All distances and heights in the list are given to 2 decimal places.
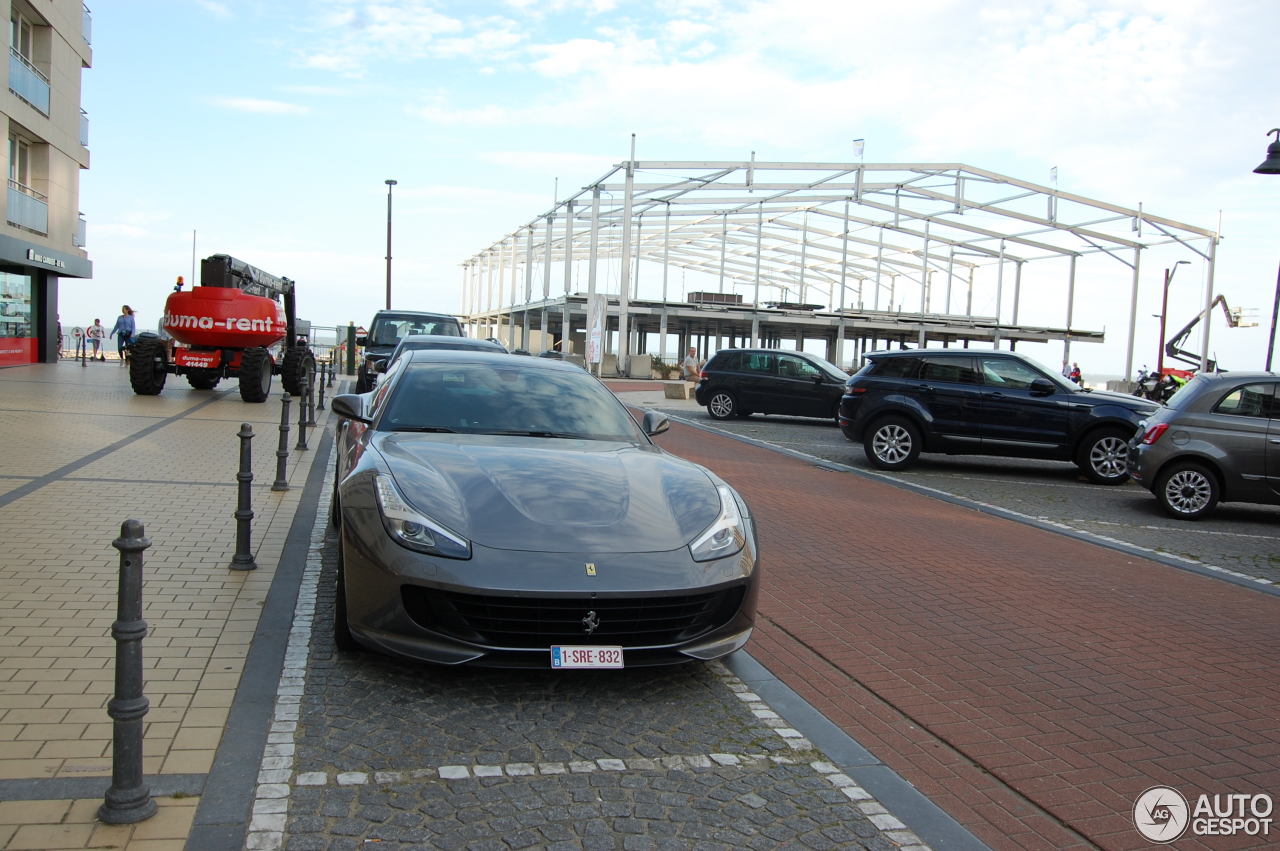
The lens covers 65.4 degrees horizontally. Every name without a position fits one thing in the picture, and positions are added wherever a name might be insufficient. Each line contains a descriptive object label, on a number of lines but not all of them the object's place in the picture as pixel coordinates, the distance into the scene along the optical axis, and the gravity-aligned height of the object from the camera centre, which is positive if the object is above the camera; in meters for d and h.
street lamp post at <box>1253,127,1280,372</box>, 14.78 +3.32
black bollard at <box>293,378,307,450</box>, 12.96 -1.13
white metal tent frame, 35.22 +5.98
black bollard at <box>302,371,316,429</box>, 14.68 -0.93
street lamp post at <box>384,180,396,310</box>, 42.41 +4.86
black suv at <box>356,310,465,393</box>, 19.86 +0.38
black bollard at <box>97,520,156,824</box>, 3.09 -1.15
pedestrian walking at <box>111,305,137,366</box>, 32.78 +0.19
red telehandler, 19.11 +0.00
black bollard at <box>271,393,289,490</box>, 9.64 -1.13
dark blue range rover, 13.07 -0.52
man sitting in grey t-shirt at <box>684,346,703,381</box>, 36.34 -0.36
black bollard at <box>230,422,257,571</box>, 6.38 -1.17
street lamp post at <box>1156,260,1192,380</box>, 45.99 +3.88
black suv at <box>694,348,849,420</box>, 21.20 -0.47
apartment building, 26.09 +4.49
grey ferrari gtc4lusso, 4.11 -0.87
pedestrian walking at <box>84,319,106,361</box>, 40.31 -0.21
